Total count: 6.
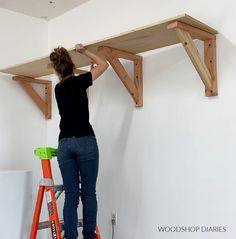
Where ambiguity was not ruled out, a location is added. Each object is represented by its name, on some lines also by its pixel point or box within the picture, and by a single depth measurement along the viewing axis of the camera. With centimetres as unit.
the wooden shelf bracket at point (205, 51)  198
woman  214
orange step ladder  222
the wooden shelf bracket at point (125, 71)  244
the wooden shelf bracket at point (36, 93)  330
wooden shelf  199
